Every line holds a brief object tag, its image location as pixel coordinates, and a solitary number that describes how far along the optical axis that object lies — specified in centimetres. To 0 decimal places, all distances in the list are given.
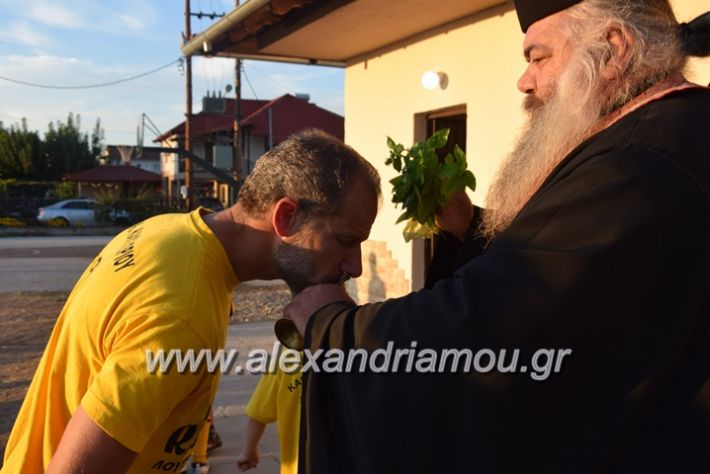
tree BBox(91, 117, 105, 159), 5253
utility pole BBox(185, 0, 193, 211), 2856
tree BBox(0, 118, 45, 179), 4622
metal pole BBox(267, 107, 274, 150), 4012
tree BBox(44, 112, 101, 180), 4919
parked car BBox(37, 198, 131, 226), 3222
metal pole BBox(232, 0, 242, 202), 2889
